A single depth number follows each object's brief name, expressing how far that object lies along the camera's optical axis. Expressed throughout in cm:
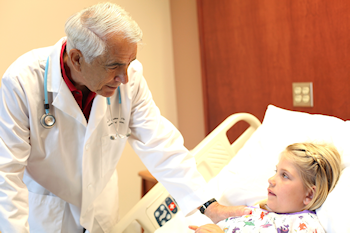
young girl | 113
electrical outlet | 184
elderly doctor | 102
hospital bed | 135
